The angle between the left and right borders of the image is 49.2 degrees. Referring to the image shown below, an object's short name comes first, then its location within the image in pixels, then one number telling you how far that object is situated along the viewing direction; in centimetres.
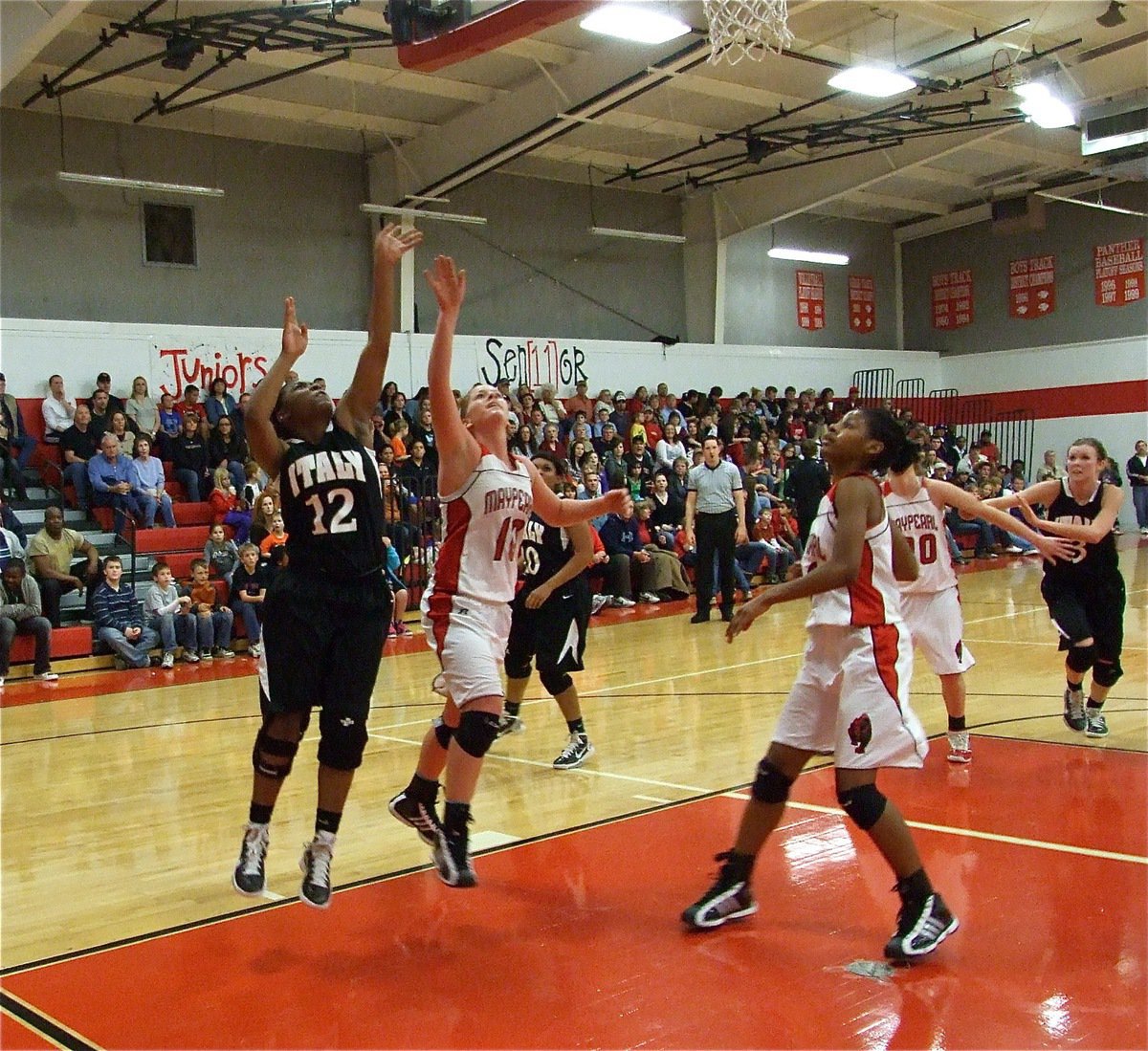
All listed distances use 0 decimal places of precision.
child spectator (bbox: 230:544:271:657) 1264
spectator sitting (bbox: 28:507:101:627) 1220
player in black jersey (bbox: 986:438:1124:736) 686
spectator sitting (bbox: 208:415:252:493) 1606
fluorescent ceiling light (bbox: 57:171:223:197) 1736
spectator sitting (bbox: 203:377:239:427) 1731
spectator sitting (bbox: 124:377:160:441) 1711
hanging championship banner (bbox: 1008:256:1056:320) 2864
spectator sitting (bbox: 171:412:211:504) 1569
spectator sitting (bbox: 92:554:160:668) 1204
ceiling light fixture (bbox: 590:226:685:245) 2338
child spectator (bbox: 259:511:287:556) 1291
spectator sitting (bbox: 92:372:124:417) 1619
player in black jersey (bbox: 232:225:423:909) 433
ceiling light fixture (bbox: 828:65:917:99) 1670
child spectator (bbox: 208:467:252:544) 1435
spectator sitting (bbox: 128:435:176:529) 1462
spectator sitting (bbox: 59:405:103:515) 1506
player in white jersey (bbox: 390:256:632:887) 465
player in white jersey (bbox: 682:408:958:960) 393
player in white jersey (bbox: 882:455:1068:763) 652
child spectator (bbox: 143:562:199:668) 1221
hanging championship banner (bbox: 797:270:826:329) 2862
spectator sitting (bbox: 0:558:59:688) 1141
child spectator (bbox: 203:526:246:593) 1331
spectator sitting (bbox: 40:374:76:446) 1620
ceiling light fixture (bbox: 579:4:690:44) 1331
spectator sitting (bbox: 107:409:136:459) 1517
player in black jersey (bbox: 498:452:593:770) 696
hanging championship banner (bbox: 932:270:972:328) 3011
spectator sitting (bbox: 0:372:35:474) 1484
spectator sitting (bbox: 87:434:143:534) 1456
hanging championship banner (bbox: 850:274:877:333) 3002
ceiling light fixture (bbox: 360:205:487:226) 2042
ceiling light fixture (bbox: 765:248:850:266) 2664
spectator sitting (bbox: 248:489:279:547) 1326
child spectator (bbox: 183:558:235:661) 1246
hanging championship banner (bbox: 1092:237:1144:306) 2716
